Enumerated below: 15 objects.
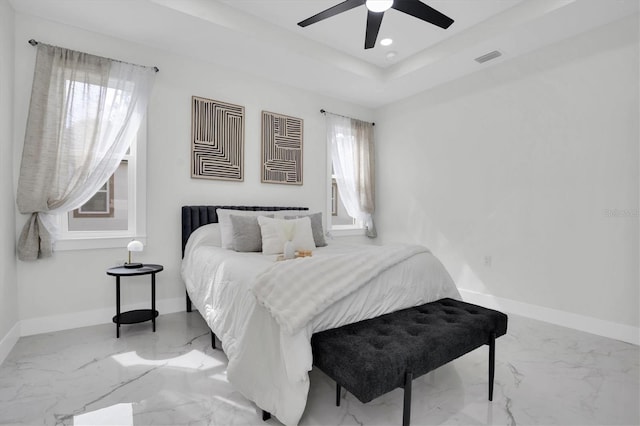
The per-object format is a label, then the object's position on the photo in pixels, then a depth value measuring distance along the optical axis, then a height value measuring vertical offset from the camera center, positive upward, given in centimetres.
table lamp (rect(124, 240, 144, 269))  283 -32
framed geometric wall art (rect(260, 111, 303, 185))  404 +79
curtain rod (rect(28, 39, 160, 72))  266 +137
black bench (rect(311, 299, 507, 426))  137 -64
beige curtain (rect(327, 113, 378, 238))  475 +69
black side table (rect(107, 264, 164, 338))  272 -83
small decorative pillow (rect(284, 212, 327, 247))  330 -18
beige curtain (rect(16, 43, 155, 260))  266 +68
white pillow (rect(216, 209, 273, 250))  300 -12
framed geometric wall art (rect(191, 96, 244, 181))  352 +79
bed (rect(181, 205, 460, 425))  154 -51
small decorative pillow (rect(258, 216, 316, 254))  285 -21
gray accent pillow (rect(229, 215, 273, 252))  290 -21
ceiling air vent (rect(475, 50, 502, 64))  339 +162
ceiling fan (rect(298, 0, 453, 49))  223 +141
